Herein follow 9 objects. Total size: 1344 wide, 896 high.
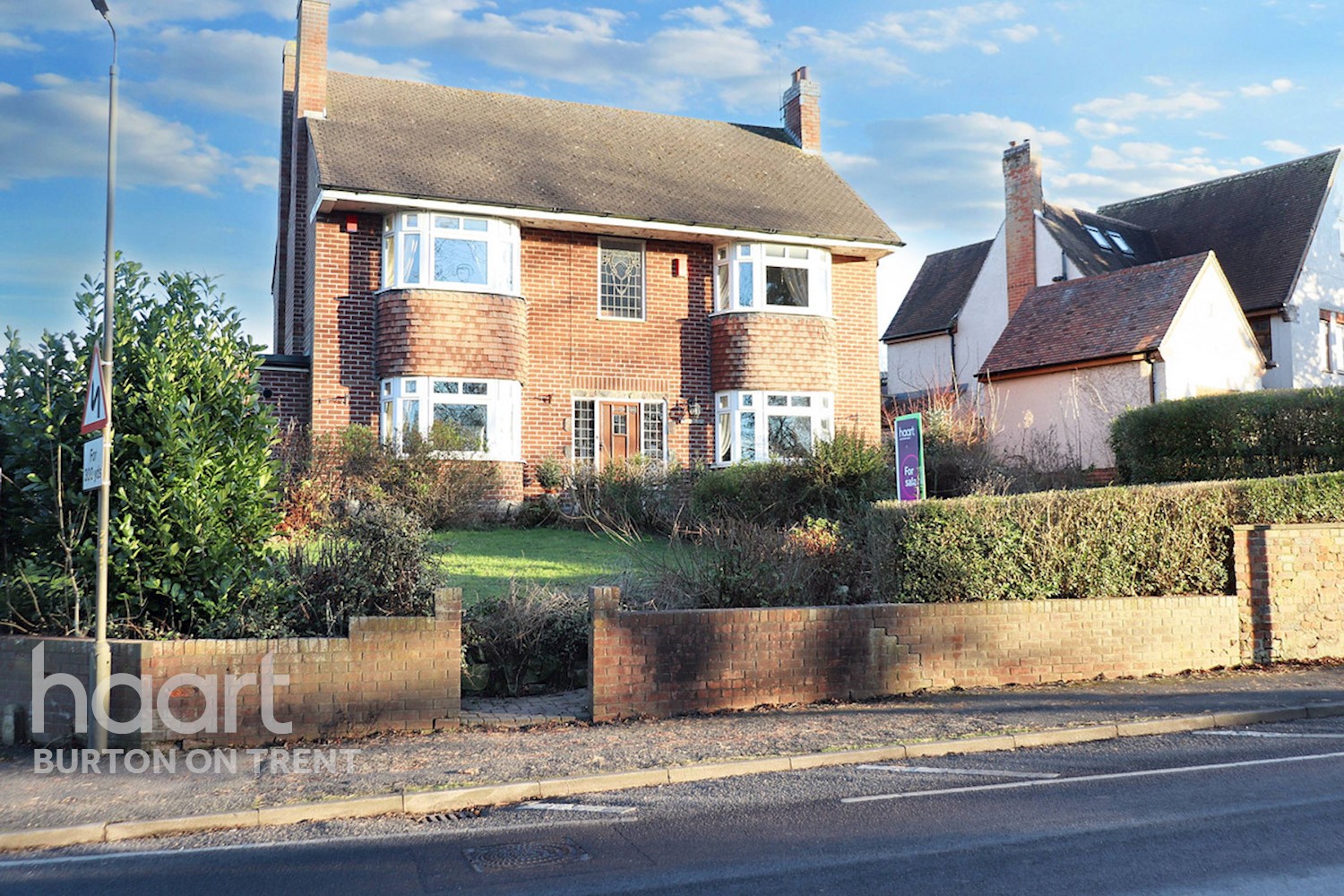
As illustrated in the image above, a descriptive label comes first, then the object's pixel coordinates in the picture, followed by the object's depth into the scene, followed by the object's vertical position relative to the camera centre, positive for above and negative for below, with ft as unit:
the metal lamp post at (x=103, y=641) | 28.68 -2.75
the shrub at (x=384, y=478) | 55.77 +2.76
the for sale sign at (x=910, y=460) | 43.21 +2.36
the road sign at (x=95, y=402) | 28.58 +3.37
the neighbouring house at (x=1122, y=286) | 86.69 +21.67
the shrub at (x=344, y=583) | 32.17 -1.56
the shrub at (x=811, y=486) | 57.57 +1.92
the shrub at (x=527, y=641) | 35.45 -3.61
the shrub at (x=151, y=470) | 31.60 +1.82
